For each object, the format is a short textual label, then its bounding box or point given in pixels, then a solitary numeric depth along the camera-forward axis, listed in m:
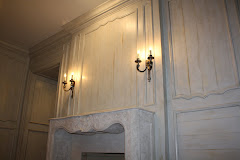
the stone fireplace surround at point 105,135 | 2.23
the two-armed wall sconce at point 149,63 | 2.74
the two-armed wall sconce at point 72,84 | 3.72
